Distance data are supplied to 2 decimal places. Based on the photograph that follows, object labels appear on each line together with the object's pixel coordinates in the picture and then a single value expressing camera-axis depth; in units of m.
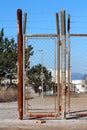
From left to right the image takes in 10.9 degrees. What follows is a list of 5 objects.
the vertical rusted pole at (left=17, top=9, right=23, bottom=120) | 14.55
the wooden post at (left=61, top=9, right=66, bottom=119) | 14.48
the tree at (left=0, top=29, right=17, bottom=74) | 48.84
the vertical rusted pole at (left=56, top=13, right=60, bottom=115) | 14.84
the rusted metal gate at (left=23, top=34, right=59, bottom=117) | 14.89
